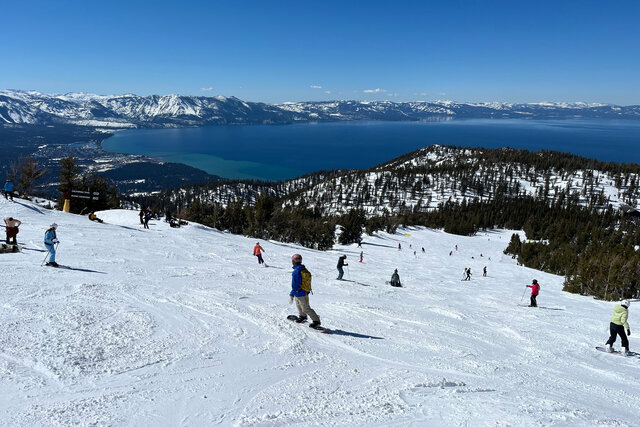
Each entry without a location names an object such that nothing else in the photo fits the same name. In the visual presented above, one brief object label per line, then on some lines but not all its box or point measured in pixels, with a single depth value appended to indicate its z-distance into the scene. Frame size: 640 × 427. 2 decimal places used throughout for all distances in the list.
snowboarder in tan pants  9.63
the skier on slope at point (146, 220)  30.48
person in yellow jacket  11.84
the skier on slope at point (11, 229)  15.03
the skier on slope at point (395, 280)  22.91
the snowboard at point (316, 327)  10.00
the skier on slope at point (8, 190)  26.97
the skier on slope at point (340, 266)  21.03
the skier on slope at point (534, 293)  20.34
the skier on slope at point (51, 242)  13.46
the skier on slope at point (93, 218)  30.27
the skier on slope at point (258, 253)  22.21
